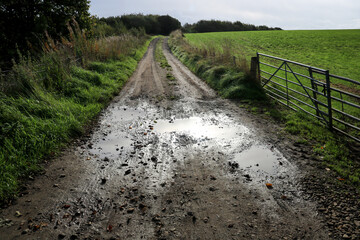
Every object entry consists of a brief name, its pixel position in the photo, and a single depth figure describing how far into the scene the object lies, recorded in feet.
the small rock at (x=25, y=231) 10.62
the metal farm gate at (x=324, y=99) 21.02
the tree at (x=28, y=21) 36.01
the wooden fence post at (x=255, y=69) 34.20
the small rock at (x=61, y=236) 10.44
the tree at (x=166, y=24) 257.55
